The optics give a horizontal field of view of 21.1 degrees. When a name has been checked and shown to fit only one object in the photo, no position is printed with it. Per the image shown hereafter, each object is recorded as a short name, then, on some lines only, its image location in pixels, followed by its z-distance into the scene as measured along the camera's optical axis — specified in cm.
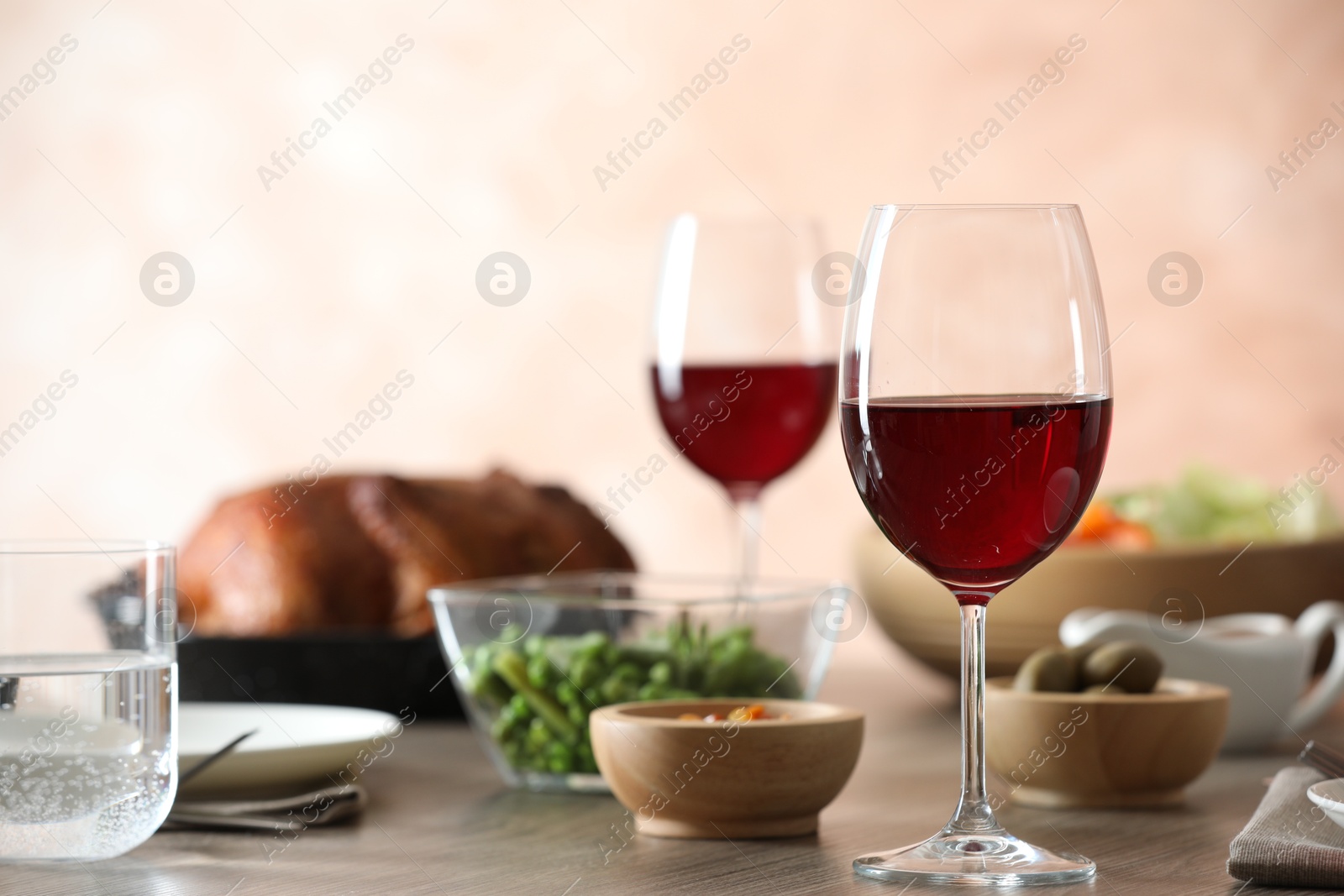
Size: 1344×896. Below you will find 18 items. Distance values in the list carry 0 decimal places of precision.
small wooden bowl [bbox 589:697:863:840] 127
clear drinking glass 121
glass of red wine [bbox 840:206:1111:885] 119
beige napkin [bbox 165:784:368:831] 129
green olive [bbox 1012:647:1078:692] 138
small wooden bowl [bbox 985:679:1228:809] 134
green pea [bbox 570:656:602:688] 138
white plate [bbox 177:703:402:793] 133
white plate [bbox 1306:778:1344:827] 120
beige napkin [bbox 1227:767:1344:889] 118
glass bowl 138
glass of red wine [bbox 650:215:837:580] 153
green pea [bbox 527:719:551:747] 138
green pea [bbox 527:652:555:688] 139
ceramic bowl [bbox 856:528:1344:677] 161
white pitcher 149
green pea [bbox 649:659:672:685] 138
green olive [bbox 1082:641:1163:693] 137
